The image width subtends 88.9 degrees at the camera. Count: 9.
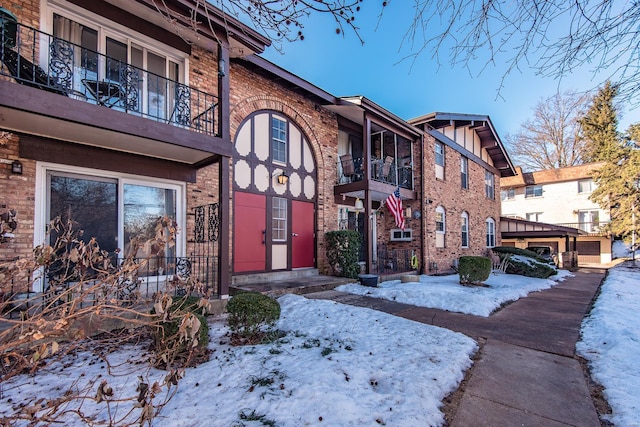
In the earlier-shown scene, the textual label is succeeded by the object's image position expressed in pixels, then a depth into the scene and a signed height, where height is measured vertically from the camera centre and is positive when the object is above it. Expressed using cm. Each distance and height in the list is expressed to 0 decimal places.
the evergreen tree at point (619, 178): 2100 +309
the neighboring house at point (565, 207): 2523 +146
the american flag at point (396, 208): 1047 +56
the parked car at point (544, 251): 1908 -169
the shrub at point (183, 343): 372 -135
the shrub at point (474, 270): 971 -134
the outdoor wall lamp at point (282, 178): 930 +137
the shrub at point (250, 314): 443 -122
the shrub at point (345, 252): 950 -79
